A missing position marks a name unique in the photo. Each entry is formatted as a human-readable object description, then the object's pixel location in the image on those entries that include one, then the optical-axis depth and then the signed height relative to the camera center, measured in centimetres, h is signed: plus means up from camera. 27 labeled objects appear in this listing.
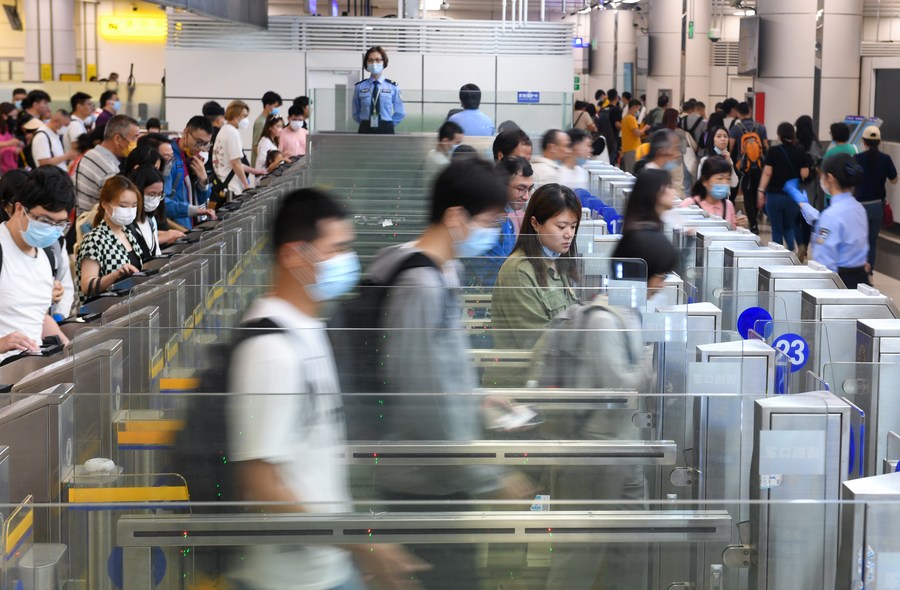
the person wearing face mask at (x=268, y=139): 2530 -134
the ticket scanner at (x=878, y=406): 687 -113
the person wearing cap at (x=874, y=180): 2089 -144
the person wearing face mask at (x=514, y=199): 1101 -99
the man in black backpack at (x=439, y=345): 501 -78
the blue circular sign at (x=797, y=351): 833 -117
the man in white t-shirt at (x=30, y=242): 854 -83
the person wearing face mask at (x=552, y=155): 1626 -95
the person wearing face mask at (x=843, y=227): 1348 -120
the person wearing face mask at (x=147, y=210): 1114 -99
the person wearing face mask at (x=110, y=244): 1042 -104
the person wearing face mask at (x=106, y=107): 2946 -117
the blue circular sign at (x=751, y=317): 963 -122
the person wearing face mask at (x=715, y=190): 1439 -107
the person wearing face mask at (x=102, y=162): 1491 -93
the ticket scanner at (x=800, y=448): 539 -99
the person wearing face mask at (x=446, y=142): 1676 -89
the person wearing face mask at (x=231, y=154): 2168 -129
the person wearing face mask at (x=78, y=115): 2447 -109
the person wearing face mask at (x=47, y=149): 2254 -130
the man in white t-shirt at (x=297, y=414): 416 -74
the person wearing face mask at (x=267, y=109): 2667 -105
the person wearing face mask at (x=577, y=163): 1664 -108
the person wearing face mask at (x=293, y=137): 2673 -137
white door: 2375 -92
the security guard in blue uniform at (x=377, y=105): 2321 -87
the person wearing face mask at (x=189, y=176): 1744 -128
